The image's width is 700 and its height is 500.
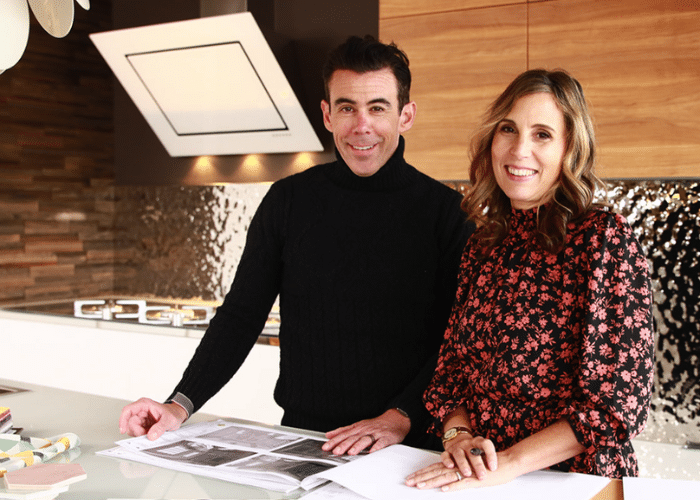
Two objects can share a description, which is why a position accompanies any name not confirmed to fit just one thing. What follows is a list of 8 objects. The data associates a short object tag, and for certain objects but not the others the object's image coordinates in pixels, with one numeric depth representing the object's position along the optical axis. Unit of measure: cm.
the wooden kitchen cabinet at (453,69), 254
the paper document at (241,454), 106
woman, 105
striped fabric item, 110
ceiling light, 133
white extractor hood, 294
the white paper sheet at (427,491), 98
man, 153
